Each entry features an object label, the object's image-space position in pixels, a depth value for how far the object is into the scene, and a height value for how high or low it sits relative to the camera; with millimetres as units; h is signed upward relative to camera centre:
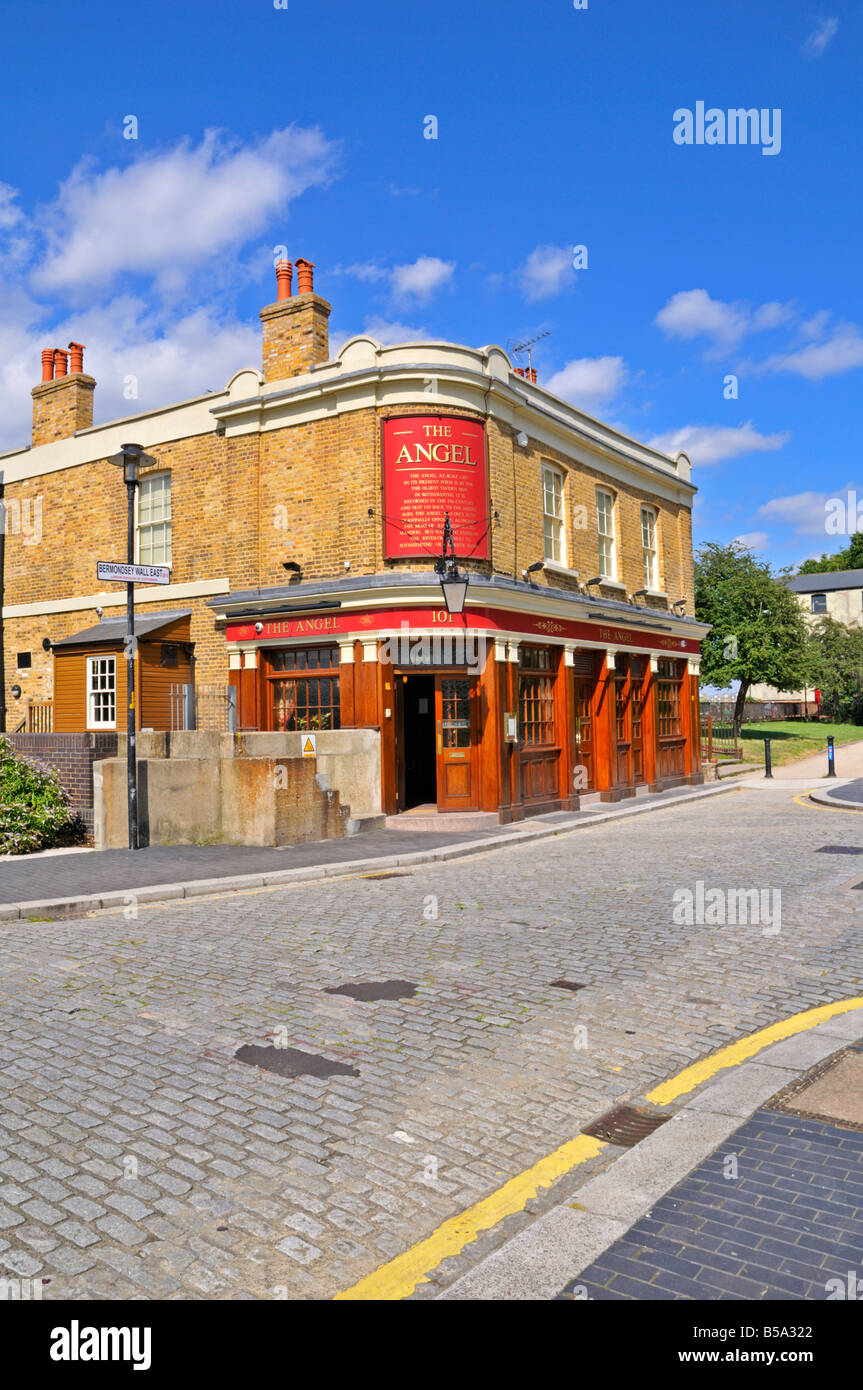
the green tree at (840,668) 62656 +2504
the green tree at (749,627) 43000 +3783
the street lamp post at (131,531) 12906 +2777
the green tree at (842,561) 98750 +15861
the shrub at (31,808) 12906 -1227
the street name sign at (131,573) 12641 +2085
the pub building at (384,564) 16281 +3068
